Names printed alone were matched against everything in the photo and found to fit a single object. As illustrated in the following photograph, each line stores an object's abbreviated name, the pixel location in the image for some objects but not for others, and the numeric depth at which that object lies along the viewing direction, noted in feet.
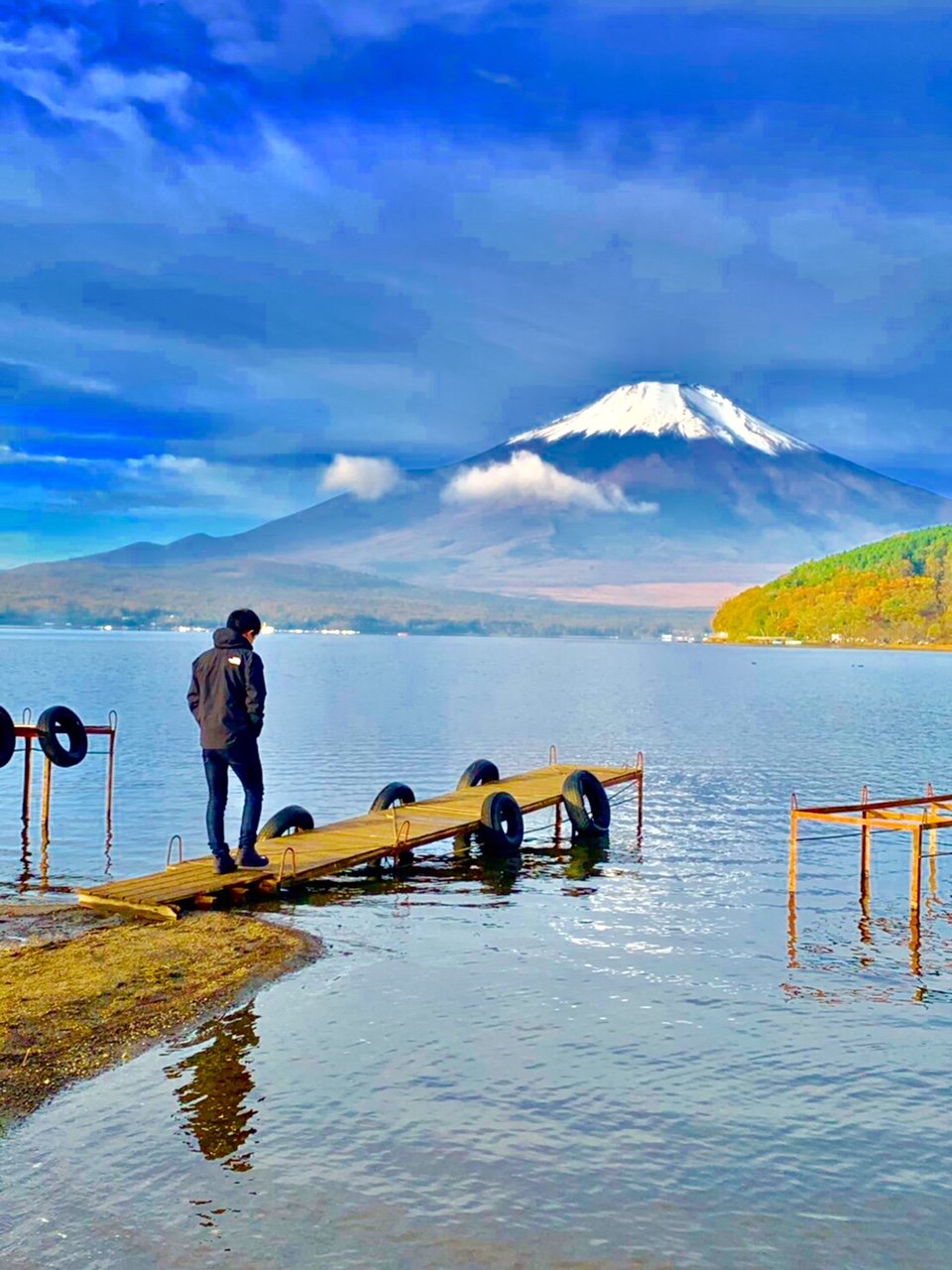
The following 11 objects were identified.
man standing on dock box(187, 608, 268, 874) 45.42
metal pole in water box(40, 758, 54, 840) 72.49
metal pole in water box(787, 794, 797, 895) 57.00
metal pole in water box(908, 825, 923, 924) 51.85
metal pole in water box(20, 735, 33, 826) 77.92
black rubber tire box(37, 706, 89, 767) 74.23
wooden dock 46.06
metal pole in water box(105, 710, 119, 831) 76.46
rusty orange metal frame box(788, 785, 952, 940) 52.34
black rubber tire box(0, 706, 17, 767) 68.95
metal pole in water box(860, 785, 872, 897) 58.13
